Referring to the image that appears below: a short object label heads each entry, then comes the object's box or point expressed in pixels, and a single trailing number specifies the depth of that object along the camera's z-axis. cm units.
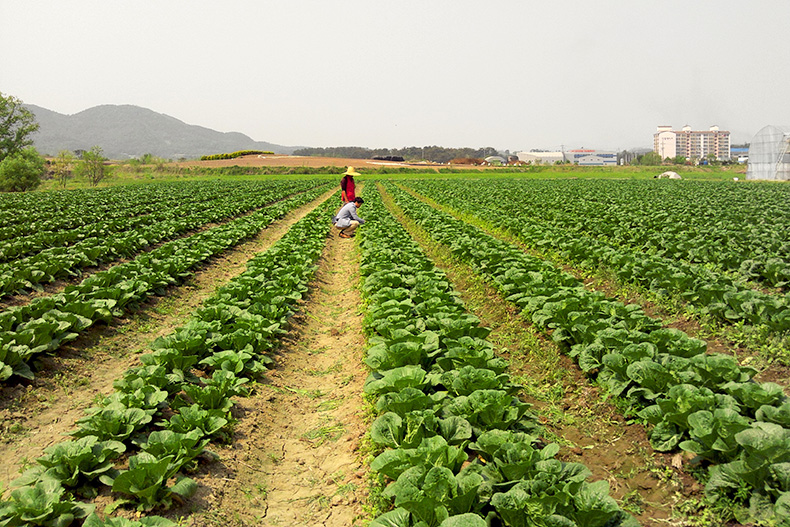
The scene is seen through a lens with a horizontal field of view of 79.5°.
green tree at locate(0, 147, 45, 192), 4953
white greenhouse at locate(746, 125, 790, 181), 5525
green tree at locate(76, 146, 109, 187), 6236
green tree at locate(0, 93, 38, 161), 6038
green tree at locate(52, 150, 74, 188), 6178
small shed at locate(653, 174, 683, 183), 6856
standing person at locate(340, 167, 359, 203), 1708
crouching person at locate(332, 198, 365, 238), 1747
